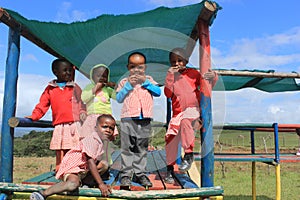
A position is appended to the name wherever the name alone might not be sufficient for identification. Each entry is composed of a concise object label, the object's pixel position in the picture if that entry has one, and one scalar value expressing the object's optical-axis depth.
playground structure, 2.77
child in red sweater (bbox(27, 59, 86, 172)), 3.71
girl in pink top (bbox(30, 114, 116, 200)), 2.74
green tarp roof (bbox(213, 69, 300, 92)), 5.54
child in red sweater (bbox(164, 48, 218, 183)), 3.27
